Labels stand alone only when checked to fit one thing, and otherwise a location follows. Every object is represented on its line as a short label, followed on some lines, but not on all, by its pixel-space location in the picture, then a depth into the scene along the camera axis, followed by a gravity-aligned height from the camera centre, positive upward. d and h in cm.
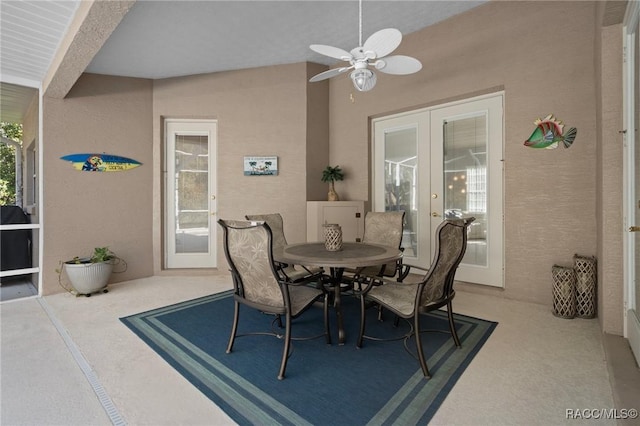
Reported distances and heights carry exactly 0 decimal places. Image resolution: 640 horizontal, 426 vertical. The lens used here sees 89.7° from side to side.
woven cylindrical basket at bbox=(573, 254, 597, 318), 306 -72
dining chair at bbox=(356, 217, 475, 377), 212 -59
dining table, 240 -36
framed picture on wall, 497 +72
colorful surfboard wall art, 432 +70
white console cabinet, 475 -8
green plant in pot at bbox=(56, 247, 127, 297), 390 -74
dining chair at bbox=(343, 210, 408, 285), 334 -25
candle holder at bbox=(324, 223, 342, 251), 284 -22
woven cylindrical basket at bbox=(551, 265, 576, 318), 311 -79
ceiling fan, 231 +118
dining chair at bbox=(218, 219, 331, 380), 211 -45
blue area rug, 176 -107
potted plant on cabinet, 495 +54
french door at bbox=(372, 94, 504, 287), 392 +49
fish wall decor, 332 +81
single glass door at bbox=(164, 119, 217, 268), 508 +32
